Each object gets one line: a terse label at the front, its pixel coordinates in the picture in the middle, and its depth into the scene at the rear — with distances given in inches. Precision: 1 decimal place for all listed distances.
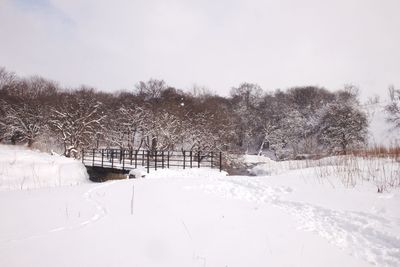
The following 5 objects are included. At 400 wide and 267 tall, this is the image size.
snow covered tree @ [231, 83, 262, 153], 2336.2
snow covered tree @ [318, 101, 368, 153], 1517.0
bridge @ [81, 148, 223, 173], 830.2
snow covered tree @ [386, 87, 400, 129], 1384.0
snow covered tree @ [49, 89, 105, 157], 1285.7
